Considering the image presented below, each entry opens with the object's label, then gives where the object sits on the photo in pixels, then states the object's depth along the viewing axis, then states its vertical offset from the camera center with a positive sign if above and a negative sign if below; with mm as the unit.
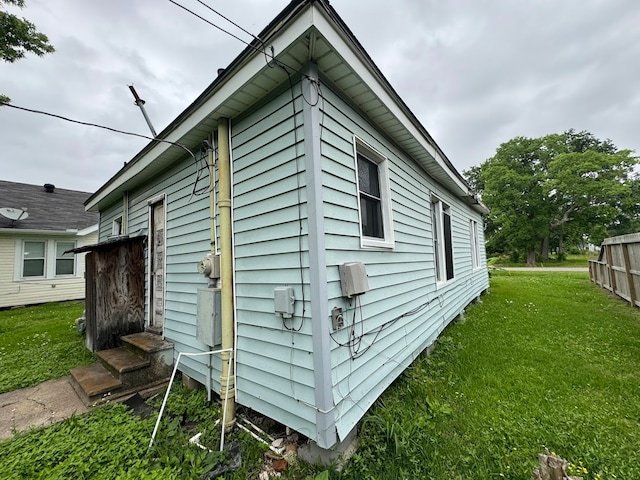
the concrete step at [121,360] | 3266 -1200
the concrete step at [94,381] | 3021 -1355
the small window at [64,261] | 10422 +405
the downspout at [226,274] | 2557 -94
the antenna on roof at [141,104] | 4554 +2818
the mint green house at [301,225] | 2041 +377
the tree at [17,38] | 6520 +6008
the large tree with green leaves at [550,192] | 22406 +5222
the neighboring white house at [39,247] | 9375 +941
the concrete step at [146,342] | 3507 -1043
